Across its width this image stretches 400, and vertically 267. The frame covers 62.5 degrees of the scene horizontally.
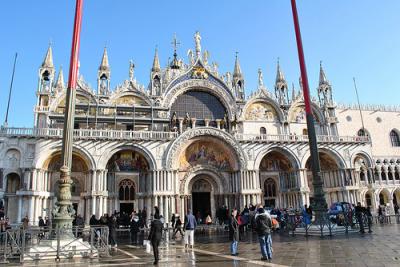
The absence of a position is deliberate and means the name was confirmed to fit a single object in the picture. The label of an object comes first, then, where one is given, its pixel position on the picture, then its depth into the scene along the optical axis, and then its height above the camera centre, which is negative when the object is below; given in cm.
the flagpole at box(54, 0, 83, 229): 1207 +289
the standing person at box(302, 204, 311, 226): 1874 -47
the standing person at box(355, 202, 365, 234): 1637 -51
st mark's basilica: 2633 +563
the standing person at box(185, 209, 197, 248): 1398 -71
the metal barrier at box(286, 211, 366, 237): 1631 -101
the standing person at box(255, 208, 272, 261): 976 -72
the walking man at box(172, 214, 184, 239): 1899 -72
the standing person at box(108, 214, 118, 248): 1555 -59
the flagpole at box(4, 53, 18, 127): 2970 +1125
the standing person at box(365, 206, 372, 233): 1609 -96
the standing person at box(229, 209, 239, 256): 1106 -82
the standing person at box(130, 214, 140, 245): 1803 -74
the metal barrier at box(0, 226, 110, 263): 1110 -96
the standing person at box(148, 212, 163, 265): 993 -62
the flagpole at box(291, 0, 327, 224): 1688 +314
